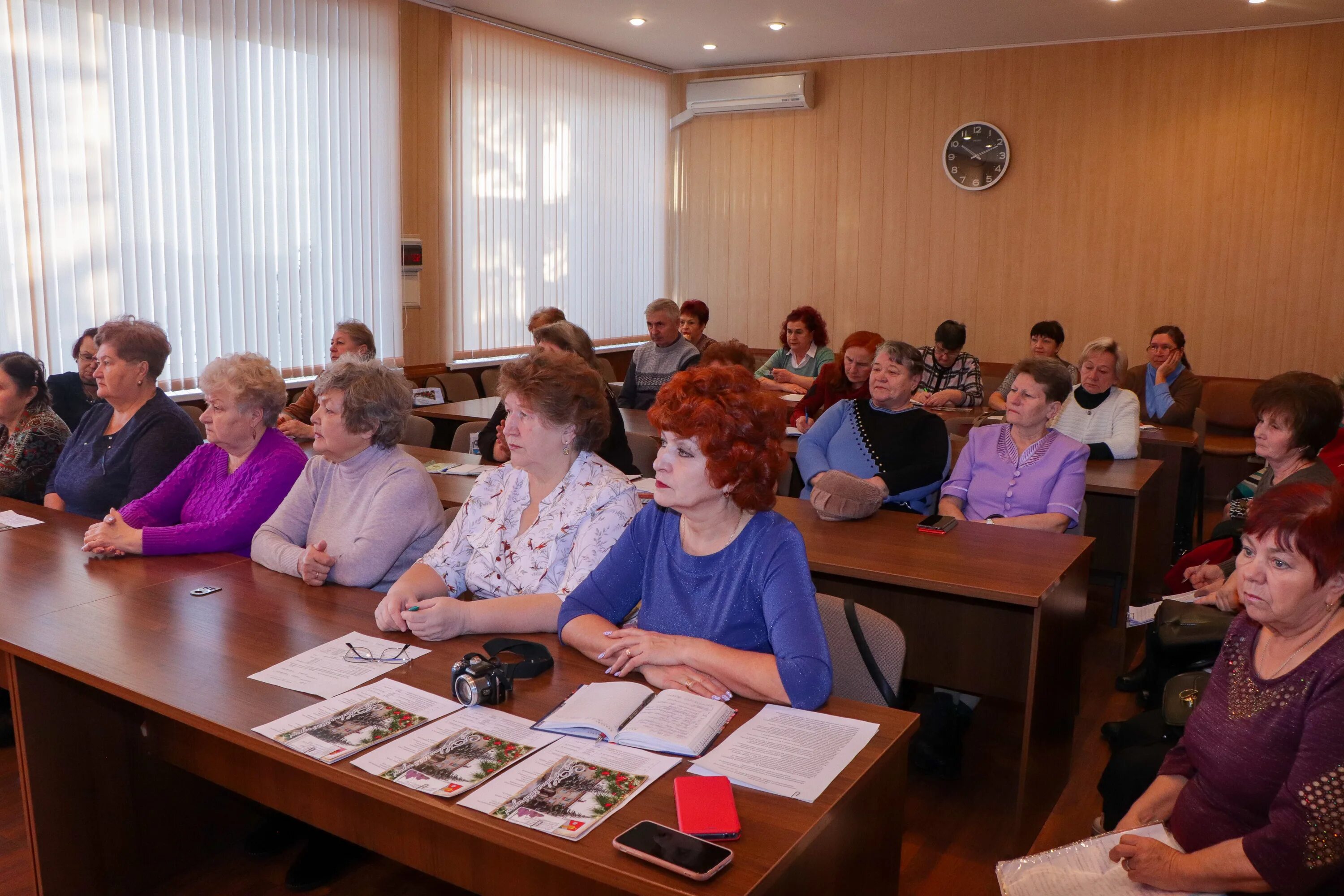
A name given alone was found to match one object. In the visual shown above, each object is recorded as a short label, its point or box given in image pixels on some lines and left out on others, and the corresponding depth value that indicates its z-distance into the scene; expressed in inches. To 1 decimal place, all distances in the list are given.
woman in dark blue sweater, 132.7
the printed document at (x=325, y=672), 75.9
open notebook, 66.2
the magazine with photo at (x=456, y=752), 61.8
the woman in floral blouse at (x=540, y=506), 95.3
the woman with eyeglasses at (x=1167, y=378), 249.8
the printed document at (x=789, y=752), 61.4
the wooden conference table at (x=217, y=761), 58.7
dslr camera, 72.4
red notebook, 55.7
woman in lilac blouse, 142.3
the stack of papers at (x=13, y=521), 122.7
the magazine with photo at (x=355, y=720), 66.2
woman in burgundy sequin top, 62.8
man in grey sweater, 262.7
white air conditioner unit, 330.3
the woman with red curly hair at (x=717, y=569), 74.5
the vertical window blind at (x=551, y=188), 287.9
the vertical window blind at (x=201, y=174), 193.6
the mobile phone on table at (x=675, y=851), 52.2
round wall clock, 309.0
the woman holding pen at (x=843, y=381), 194.7
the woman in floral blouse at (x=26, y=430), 150.5
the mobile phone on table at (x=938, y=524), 124.0
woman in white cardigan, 189.9
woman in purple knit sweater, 112.5
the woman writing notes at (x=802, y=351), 263.9
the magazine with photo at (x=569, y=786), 57.5
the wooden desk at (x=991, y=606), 103.7
